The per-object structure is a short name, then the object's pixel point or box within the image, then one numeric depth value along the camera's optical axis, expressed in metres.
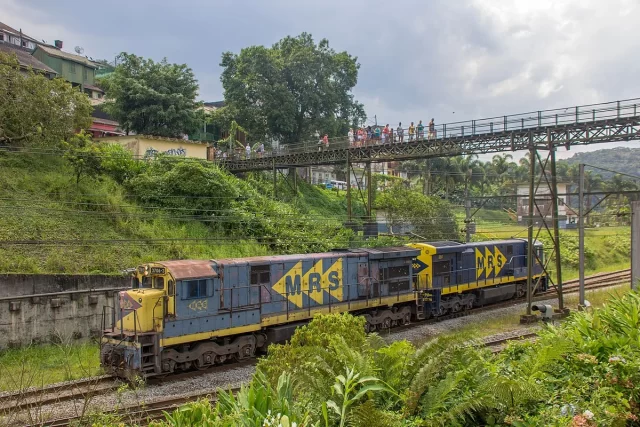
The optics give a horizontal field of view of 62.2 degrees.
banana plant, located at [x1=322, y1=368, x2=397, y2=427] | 5.56
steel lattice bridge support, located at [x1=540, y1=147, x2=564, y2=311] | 20.66
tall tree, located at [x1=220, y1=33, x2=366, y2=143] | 48.31
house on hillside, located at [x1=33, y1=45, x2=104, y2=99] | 54.22
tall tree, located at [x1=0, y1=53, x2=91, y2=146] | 25.05
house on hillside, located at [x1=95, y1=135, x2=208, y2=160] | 33.79
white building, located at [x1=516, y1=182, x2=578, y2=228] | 57.29
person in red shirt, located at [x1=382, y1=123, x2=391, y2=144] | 27.31
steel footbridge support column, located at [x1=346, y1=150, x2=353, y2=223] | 27.89
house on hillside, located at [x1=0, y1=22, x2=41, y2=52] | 58.56
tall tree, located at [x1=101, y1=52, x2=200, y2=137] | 40.38
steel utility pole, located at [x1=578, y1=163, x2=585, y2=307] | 20.23
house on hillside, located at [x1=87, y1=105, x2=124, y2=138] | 46.27
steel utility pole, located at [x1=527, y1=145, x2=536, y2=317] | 20.38
